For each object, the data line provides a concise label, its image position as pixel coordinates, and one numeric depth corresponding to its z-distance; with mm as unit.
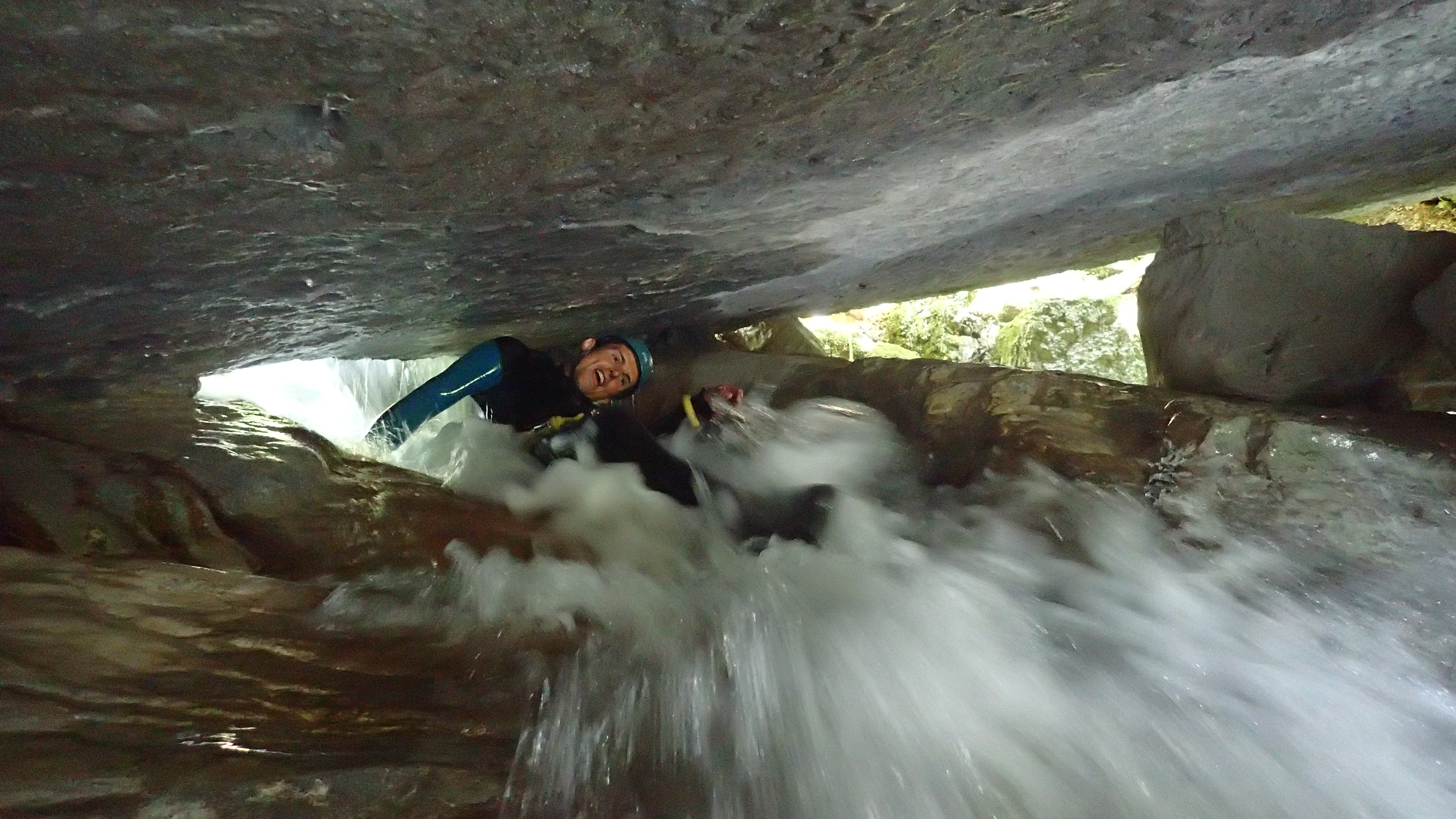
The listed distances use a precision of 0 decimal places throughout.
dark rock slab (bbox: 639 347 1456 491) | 2844
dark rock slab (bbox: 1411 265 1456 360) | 2762
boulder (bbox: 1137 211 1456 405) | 3016
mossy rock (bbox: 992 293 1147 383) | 7750
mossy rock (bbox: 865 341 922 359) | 8094
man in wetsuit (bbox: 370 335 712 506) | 4434
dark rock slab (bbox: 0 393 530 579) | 2521
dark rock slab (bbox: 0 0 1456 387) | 1503
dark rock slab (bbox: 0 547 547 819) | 1296
